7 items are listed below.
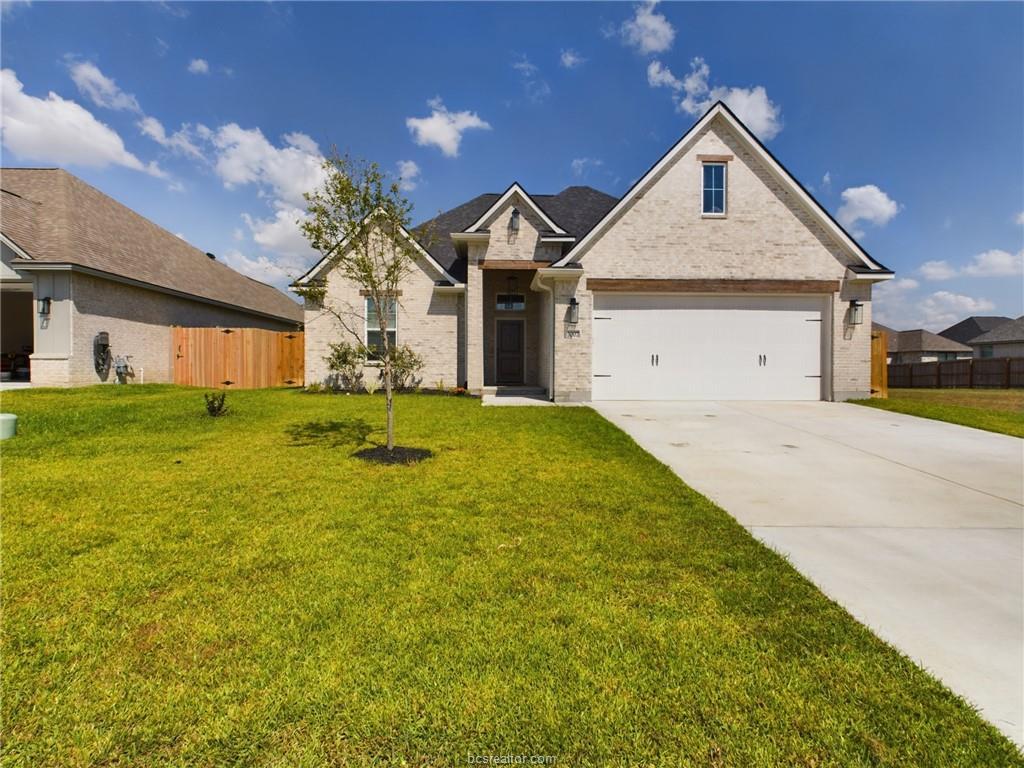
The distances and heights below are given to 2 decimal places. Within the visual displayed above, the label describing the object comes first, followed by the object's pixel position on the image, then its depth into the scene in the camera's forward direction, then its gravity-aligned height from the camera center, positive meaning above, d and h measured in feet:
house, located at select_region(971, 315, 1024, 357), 109.29 +8.47
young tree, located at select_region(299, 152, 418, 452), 18.71 +6.72
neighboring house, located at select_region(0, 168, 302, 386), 41.37 +9.56
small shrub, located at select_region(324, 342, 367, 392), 46.19 -0.17
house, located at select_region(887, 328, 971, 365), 127.85 +7.82
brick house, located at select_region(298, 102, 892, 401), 38.86 +7.45
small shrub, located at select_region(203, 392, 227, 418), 28.84 -1.90
